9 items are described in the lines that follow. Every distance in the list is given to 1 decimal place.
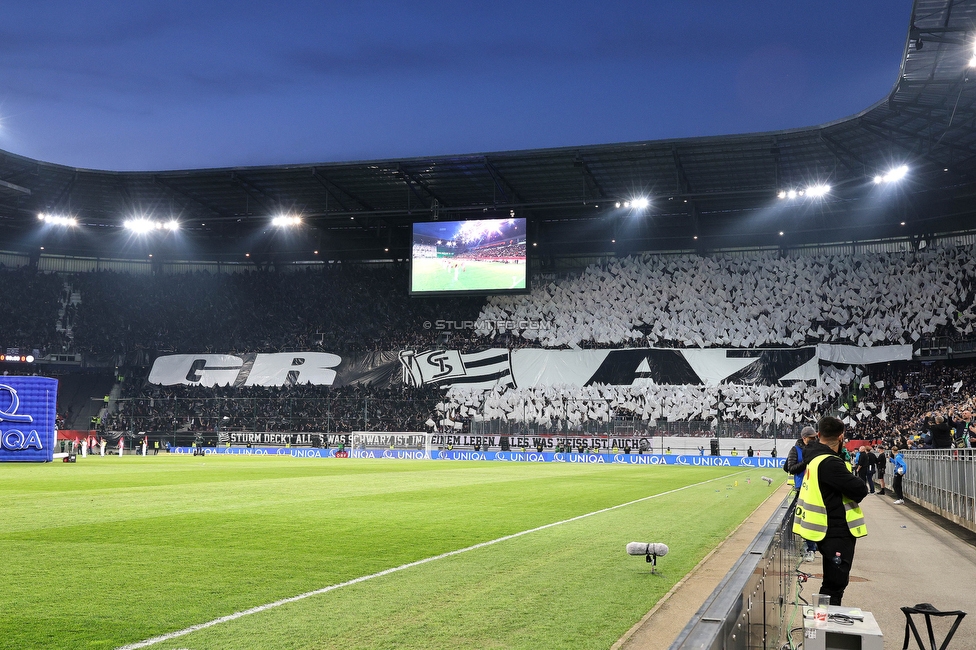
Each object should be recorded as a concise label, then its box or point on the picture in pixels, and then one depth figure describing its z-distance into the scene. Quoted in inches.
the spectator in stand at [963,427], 833.5
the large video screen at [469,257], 2162.9
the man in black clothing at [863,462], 973.7
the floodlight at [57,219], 2262.6
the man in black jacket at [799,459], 451.2
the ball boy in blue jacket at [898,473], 1020.5
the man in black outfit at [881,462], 1338.8
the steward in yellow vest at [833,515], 287.0
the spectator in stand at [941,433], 866.1
